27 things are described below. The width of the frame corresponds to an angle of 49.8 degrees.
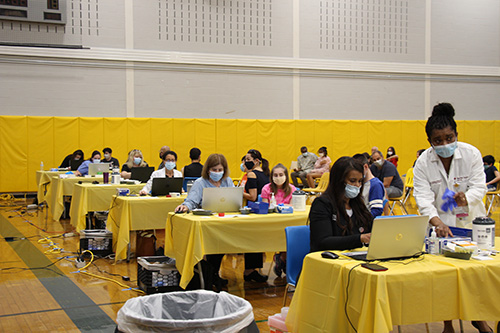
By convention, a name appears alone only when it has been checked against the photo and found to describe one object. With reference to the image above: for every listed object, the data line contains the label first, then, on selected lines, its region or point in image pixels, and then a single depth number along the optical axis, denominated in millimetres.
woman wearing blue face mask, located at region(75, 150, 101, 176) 10725
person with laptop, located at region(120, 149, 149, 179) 10094
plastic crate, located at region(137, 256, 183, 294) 5297
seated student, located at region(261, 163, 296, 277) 6082
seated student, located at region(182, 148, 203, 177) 8844
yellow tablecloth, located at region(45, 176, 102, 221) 10086
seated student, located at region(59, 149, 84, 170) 12758
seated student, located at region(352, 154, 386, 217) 4277
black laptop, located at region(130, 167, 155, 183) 8945
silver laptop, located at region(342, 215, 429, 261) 3033
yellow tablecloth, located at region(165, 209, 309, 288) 4988
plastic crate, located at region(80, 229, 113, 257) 7258
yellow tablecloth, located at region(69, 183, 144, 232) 8250
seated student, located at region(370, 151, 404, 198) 9773
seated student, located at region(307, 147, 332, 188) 15695
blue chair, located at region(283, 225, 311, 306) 4219
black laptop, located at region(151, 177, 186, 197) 7160
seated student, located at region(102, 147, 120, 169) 12344
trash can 2328
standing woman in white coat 3851
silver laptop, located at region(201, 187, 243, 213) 5535
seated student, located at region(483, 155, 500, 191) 11781
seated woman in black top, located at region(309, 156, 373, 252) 3562
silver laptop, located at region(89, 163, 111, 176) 10648
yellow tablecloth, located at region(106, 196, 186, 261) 6688
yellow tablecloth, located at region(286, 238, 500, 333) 2760
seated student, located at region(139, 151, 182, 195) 7820
